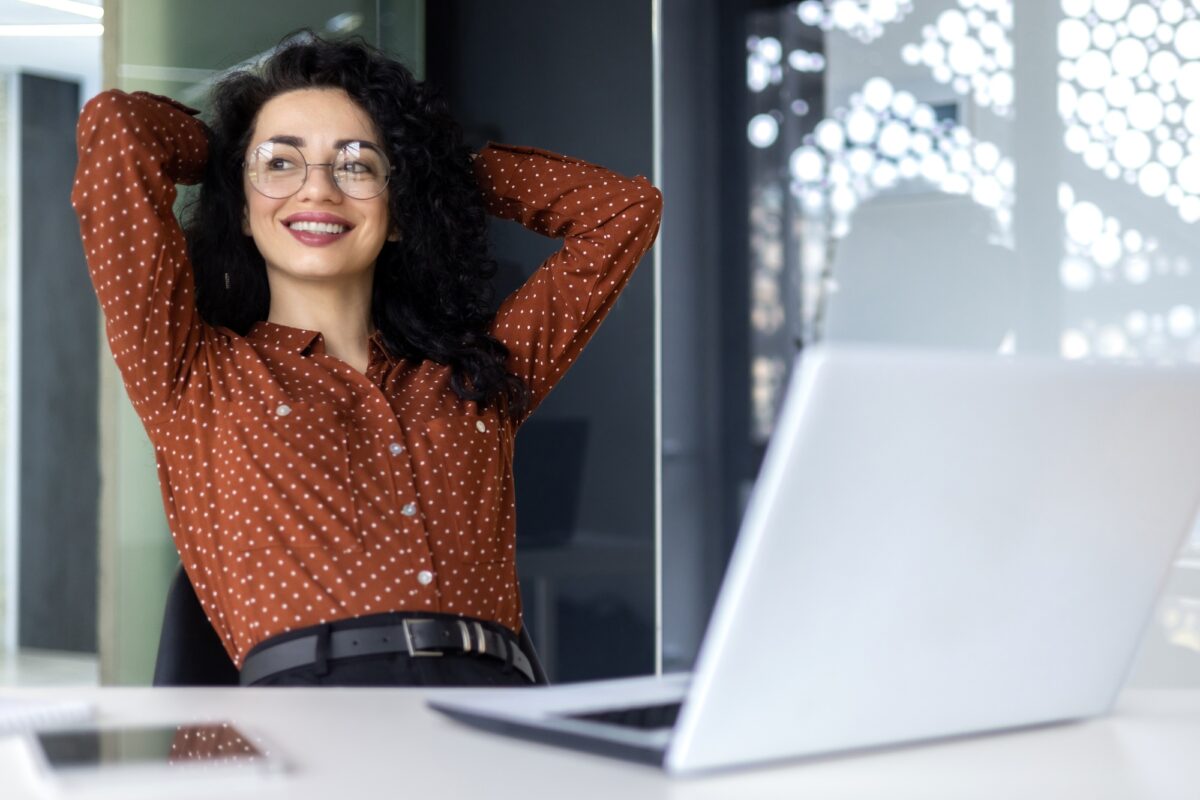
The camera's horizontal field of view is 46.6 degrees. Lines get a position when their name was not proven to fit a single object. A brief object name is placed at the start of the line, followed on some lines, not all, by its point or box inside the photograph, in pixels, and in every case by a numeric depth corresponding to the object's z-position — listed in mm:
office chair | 1620
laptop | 722
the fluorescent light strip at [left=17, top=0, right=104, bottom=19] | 3475
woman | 1712
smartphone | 751
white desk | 756
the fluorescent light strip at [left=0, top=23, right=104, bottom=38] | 3615
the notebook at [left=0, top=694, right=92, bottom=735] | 913
